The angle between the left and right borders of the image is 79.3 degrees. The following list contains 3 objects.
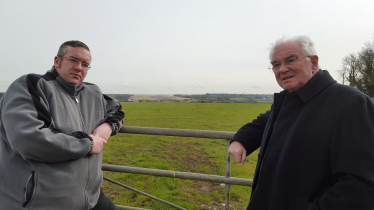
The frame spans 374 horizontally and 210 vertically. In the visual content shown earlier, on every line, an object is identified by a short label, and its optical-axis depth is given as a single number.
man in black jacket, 1.25
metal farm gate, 2.29
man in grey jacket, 1.64
